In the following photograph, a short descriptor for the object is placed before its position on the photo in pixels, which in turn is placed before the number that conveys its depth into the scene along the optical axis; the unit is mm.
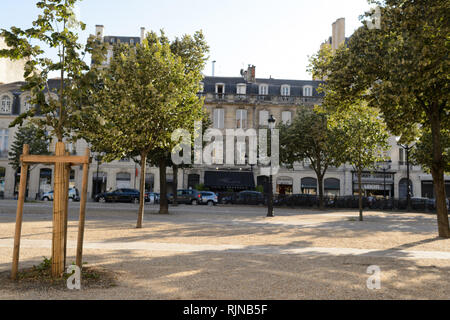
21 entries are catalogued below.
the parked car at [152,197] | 33125
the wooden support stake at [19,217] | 5445
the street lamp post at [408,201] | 30062
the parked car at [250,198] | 32938
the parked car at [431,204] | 30984
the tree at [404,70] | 9586
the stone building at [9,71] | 41969
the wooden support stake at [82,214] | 5531
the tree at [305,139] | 28938
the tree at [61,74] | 5766
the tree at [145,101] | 12500
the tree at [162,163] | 19400
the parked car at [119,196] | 31922
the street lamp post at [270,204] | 20081
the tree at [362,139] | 19266
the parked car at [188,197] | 31906
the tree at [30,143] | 32766
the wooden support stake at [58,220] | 5629
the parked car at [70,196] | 33781
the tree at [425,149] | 24844
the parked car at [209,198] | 31672
